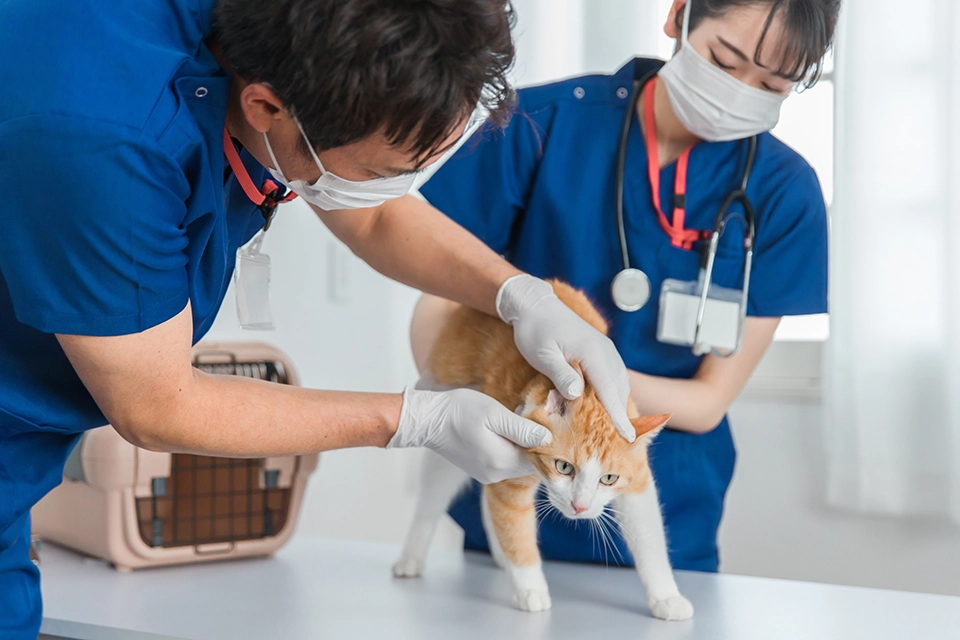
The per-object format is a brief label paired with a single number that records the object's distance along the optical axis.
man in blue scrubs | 0.65
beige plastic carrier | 1.37
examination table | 1.03
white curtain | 1.89
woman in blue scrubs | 1.37
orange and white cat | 1.06
